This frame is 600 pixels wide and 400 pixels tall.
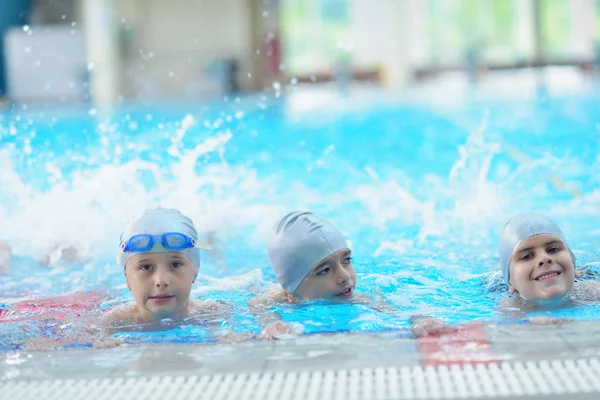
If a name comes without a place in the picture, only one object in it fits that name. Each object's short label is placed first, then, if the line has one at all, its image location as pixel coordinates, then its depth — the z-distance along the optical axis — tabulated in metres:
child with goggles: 3.86
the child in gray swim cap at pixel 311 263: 4.23
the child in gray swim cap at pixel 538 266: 3.85
